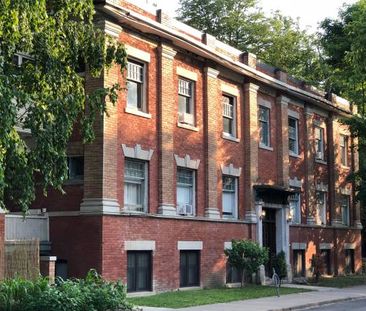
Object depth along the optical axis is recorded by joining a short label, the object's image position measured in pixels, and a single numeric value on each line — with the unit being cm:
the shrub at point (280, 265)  2895
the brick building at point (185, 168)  2078
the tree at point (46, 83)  1238
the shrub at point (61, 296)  1305
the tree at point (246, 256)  2434
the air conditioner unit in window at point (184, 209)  2428
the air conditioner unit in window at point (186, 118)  2484
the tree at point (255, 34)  4847
